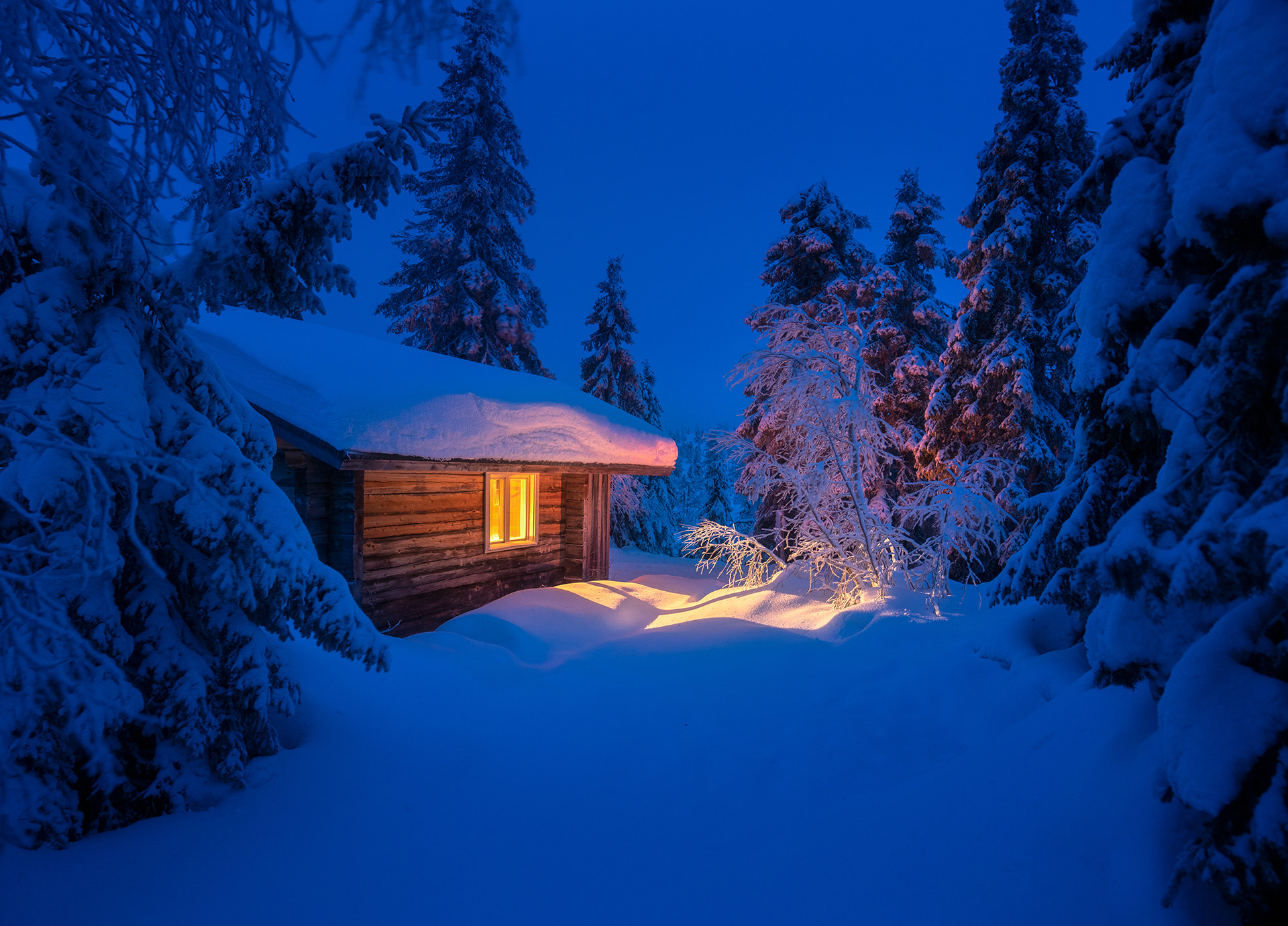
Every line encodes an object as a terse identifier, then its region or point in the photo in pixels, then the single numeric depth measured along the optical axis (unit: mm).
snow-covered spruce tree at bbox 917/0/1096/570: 12375
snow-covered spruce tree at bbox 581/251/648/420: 22875
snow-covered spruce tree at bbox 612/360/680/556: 24453
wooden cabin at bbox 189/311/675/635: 6953
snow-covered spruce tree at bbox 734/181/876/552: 16391
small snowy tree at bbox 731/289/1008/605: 8500
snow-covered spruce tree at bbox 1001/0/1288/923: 1724
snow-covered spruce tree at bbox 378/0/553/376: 18141
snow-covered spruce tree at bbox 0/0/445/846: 2494
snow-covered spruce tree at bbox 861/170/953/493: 16391
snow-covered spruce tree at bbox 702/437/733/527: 30234
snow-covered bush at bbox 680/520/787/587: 10266
